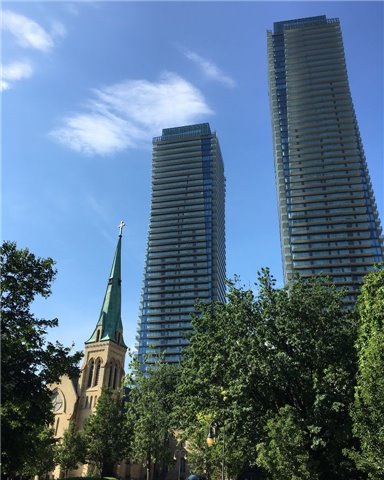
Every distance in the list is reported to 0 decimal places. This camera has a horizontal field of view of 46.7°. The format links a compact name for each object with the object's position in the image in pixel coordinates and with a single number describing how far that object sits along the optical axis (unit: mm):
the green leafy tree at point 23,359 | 19688
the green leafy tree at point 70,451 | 53469
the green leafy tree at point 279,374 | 26250
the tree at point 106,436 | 51219
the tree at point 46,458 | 40406
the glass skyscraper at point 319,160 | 114812
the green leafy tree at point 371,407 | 21156
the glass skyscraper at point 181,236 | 131375
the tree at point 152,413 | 44500
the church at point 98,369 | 70875
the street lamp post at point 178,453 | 74106
